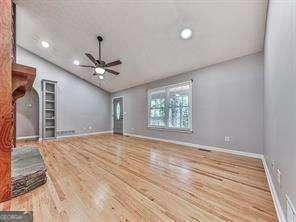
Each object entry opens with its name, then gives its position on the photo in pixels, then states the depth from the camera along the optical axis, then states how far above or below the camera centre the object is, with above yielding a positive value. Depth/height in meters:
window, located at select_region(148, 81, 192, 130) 4.44 +0.15
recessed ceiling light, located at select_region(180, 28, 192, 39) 2.97 +1.68
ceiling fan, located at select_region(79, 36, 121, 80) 3.42 +1.13
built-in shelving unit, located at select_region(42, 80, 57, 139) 5.61 +0.12
